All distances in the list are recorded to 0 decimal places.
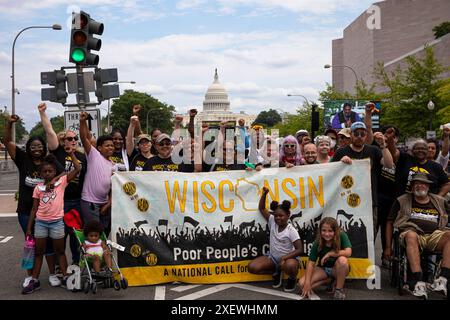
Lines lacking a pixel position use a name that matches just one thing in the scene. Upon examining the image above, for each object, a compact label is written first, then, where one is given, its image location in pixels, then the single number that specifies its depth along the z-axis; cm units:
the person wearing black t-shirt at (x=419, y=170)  651
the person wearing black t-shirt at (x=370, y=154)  677
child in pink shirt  627
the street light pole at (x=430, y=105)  2758
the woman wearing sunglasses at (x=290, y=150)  709
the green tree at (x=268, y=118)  18112
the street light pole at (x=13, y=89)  3186
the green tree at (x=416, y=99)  3150
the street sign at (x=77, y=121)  918
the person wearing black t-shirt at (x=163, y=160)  683
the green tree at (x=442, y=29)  5100
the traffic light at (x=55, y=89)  938
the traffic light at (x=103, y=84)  935
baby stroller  606
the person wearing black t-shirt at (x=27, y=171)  646
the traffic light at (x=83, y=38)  868
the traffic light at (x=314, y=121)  1672
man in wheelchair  574
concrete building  5678
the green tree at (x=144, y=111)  9581
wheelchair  591
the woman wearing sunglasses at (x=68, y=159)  666
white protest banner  653
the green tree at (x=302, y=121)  5011
